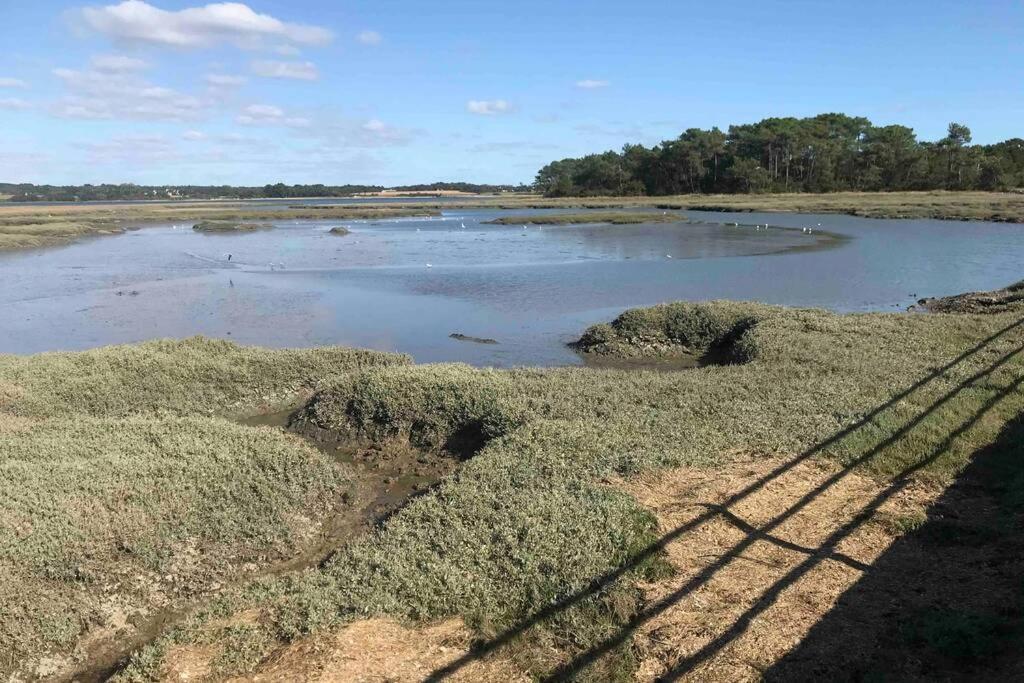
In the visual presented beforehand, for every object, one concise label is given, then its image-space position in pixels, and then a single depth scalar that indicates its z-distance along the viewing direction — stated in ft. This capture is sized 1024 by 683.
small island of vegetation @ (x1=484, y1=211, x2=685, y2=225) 261.85
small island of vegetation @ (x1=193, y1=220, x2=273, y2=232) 253.03
